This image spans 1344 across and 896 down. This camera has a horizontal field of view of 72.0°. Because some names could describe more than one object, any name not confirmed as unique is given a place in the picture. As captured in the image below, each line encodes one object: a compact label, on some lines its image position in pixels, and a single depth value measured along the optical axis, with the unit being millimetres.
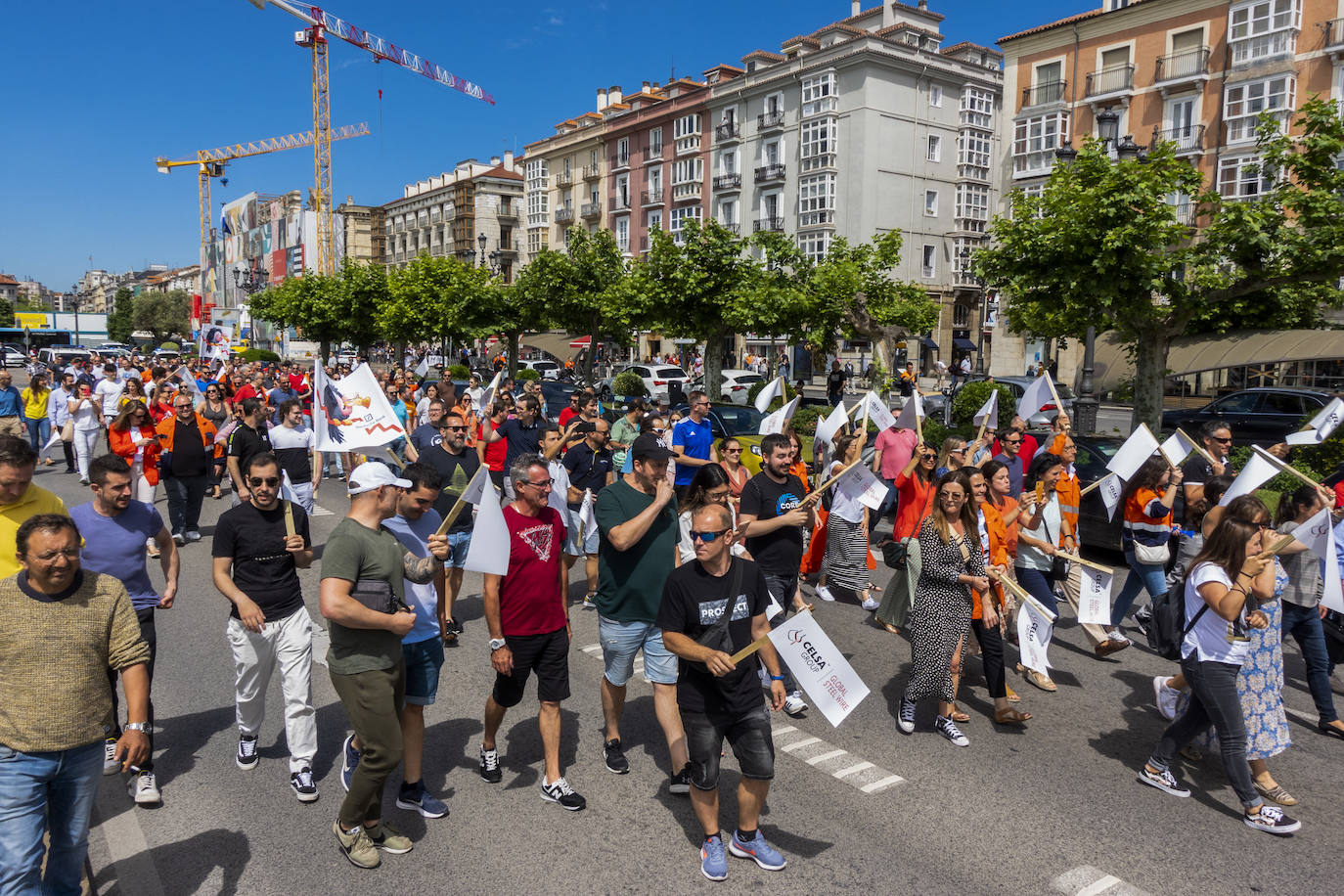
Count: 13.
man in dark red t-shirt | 4848
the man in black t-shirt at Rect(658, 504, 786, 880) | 4152
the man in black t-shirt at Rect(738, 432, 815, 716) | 6359
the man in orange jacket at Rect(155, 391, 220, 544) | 10797
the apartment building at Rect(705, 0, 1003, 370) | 49469
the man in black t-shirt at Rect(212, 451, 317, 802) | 5020
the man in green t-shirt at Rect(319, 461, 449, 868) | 4121
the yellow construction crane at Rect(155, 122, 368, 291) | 137250
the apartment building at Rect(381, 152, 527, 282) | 86250
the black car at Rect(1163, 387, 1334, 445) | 18841
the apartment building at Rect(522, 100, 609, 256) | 68250
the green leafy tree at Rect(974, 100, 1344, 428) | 13531
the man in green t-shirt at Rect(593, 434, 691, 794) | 5035
